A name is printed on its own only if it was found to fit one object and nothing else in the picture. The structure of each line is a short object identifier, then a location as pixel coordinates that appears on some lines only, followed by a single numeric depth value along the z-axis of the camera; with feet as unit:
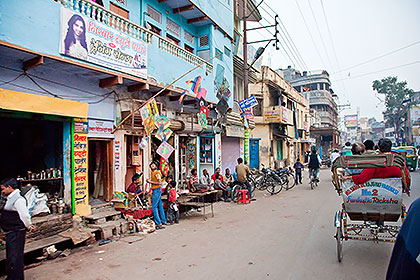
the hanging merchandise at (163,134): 30.04
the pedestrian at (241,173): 39.38
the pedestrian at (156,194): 27.09
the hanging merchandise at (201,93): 37.04
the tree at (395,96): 183.52
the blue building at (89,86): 20.07
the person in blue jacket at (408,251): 4.08
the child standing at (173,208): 28.71
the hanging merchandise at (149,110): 27.61
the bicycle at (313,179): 49.19
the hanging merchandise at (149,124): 27.91
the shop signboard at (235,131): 53.21
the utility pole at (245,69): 52.95
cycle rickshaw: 15.48
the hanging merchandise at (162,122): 29.64
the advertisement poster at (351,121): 282.97
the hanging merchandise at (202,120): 37.37
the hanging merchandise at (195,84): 36.42
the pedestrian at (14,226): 14.65
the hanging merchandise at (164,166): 35.10
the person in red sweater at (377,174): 15.47
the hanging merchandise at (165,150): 30.31
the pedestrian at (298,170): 54.90
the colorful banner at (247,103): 48.70
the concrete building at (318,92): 164.94
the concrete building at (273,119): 78.33
